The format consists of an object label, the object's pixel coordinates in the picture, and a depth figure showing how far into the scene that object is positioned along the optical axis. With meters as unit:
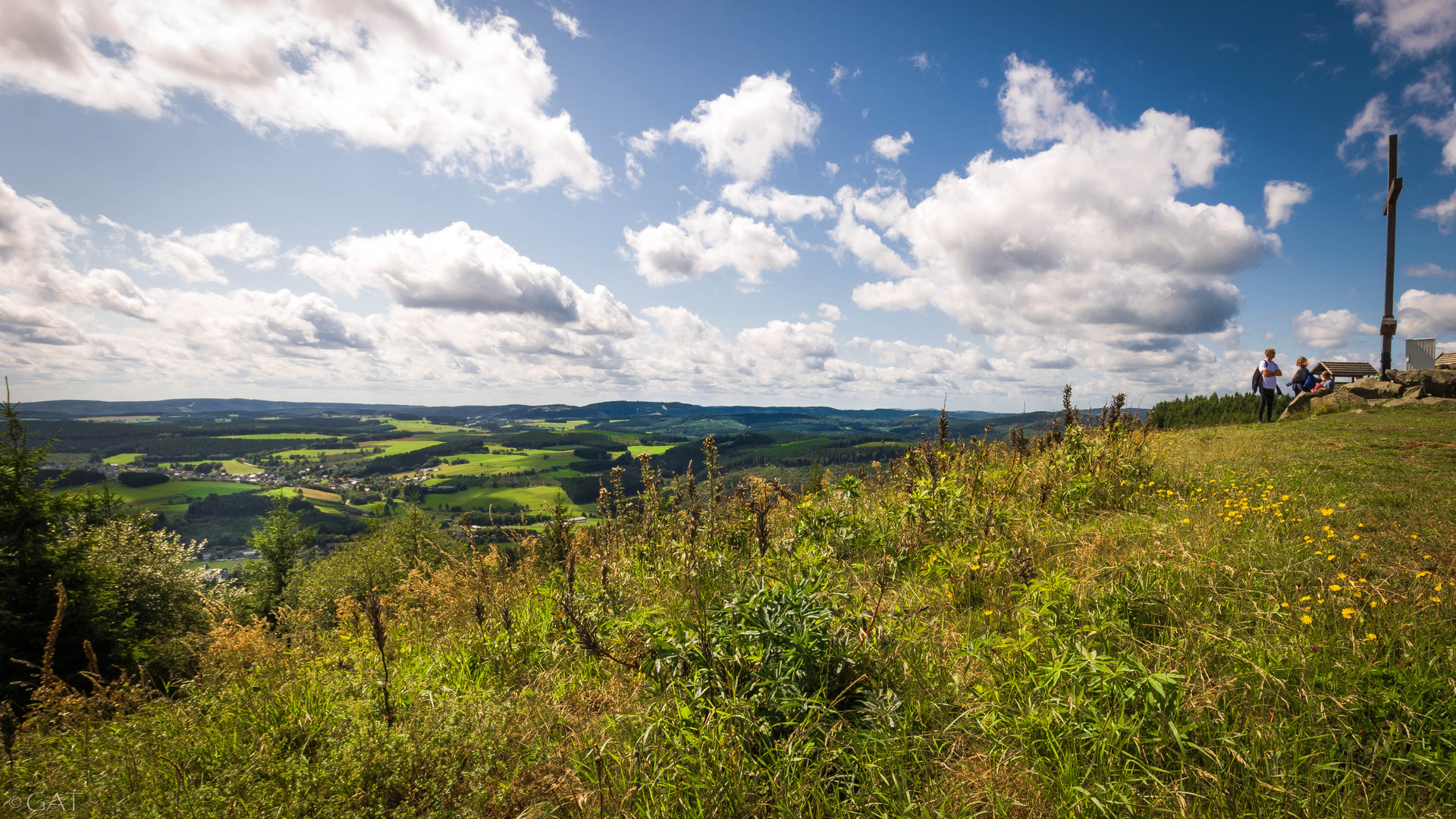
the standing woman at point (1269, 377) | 15.89
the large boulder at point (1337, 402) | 16.23
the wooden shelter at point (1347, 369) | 20.08
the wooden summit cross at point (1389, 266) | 17.62
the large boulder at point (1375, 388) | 15.95
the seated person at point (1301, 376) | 18.80
